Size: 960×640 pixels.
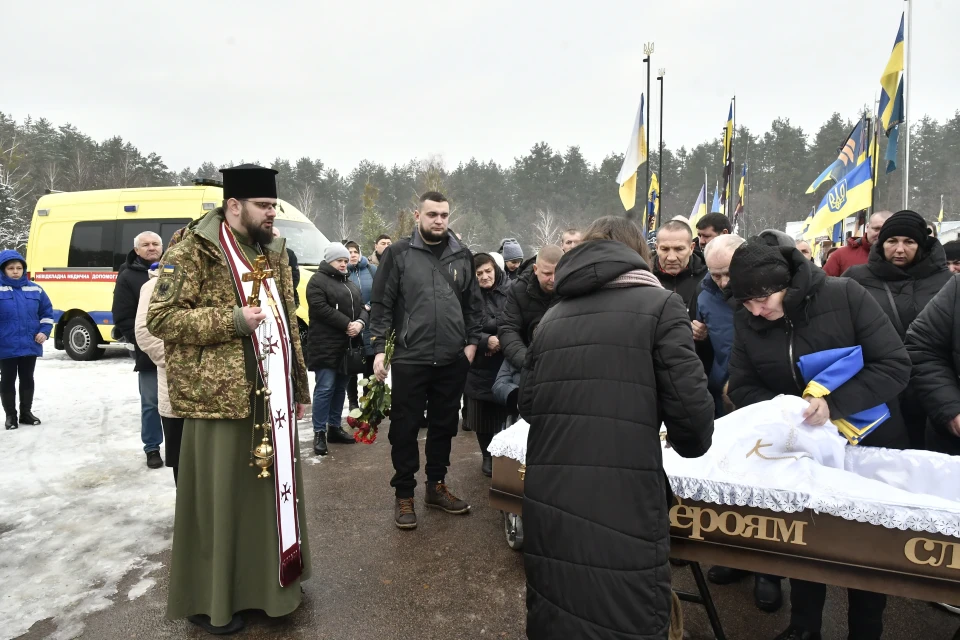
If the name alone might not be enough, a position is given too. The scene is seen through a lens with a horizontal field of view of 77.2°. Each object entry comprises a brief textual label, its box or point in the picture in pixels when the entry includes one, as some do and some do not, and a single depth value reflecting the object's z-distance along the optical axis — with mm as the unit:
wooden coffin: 2125
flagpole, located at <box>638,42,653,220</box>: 12461
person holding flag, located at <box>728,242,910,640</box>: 2580
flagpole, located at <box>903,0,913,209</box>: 9328
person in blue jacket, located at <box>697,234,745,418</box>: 3574
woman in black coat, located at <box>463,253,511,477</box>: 4992
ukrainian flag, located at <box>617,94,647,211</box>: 11500
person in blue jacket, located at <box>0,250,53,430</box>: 6629
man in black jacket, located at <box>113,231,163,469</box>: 5418
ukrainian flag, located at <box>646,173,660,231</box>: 15451
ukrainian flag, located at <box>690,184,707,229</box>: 16419
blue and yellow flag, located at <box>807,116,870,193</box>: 9447
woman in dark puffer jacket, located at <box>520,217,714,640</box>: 1891
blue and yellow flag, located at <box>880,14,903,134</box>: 9580
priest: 2787
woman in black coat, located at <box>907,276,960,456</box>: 2809
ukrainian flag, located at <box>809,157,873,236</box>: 8930
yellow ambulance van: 10523
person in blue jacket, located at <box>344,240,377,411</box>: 7477
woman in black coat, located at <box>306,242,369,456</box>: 6039
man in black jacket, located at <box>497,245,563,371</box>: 4148
